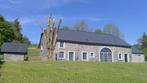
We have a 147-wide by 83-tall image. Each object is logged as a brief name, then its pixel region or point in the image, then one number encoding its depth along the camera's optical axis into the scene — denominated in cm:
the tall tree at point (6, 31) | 2762
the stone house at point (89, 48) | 1862
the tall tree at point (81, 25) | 3490
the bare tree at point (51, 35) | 1522
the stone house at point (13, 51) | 1819
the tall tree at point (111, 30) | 3496
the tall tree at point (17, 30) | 2987
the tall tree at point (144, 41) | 3582
